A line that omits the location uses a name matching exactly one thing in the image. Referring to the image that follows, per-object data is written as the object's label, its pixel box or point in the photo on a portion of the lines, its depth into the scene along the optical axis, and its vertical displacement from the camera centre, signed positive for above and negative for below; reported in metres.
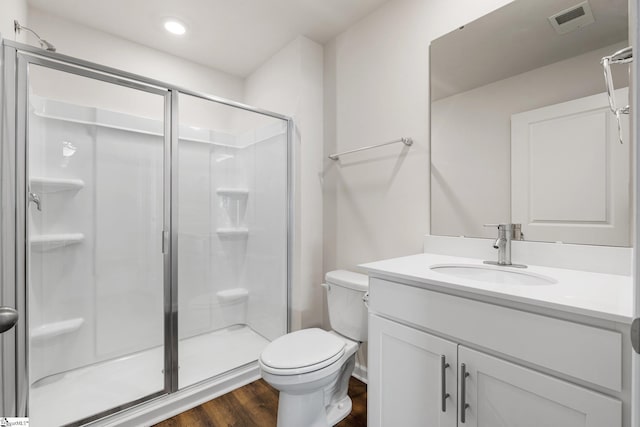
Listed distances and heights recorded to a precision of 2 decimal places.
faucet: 1.22 -0.12
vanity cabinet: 0.69 -0.44
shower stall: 1.32 -0.16
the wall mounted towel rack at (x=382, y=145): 1.64 +0.42
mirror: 1.07 +0.38
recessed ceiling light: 1.98 +1.32
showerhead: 1.41 +0.96
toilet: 1.23 -0.67
